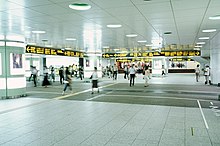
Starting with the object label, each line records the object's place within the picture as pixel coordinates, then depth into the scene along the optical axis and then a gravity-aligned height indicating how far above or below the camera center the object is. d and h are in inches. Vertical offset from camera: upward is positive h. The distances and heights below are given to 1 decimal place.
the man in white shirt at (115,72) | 917.2 -18.4
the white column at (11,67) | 422.6 +1.6
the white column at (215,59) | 579.2 +25.1
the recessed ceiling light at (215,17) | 299.6 +73.7
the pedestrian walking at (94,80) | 478.9 -28.9
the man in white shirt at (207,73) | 678.4 -17.0
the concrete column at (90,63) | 842.2 +19.6
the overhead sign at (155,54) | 952.3 +67.3
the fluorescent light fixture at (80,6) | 232.4 +69.7
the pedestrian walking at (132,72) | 652.4 -13.2
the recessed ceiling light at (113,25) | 357.1 +72.6
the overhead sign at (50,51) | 680.7 +61.4
